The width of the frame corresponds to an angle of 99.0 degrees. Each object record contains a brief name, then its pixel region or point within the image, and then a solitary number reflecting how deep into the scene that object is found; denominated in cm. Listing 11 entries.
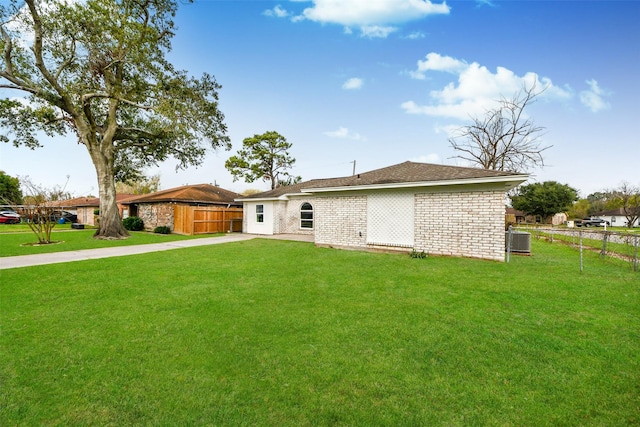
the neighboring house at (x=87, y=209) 2944
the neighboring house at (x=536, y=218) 5461
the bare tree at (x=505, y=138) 1912
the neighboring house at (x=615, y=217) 5494
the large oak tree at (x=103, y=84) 1291
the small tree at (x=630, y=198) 3704
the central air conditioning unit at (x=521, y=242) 996
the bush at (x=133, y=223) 2124
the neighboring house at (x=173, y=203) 1953
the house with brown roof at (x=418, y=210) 823
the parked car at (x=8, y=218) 2861
